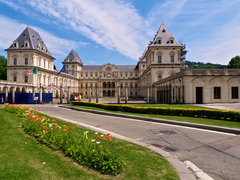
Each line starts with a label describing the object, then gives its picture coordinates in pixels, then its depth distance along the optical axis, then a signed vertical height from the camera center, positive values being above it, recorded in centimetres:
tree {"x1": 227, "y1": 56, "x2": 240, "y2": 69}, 7038 +1427
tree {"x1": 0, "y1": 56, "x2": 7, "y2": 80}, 6344 +885
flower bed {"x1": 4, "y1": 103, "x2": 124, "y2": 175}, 367 -161
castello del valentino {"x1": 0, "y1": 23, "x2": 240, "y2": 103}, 2350 +707
